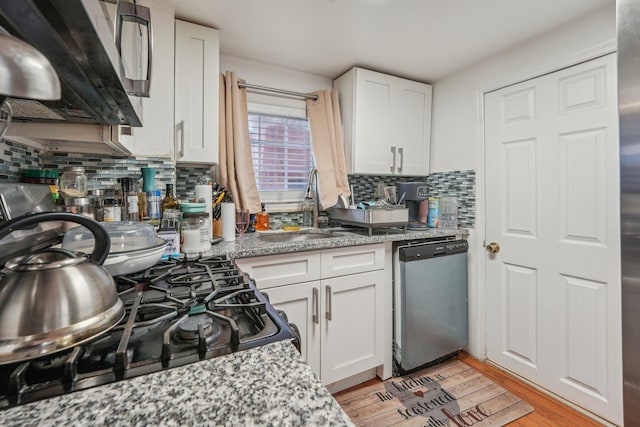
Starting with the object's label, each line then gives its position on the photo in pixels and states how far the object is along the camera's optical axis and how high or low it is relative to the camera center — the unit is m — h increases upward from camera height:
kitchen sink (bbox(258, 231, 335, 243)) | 2.03 -0.15
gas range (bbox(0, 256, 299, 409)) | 0.43 -0.24
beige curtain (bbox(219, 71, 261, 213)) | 1.91 +0.46
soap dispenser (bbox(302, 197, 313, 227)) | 2.36 +0.01
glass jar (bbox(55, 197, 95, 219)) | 1.14 +0.04
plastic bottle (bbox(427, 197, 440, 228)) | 2.37 +0.01
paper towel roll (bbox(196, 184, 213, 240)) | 1.55 +0.11
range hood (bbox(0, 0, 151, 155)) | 0.47 +0.32
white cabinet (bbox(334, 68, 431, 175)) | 2.23 +0.73
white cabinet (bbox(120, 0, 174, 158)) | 1.51 +0.62
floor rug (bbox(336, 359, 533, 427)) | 1.57 -1.10
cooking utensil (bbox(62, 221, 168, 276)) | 0.84 -0.10
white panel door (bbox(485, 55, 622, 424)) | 1.53 -0.12
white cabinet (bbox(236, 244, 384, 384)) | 1.58 -0.53
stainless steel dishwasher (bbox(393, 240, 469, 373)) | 1.89 -0.60
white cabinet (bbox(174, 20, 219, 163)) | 1.63 +0.69
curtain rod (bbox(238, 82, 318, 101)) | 2.04 +0.93
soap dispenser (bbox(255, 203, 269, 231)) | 2.14 -0.06
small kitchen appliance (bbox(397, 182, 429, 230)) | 2.35 +0.11
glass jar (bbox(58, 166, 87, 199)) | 1.18 +0.13
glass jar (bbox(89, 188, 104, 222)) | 1.29 +0.05
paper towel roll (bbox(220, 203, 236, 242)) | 1.70 -0.04
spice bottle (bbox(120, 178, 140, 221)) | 1.36 +0.07
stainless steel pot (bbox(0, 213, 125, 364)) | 0.43 -0.14
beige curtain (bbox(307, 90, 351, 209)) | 2.23 +0.50
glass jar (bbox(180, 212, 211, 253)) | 1.37 -0.08
